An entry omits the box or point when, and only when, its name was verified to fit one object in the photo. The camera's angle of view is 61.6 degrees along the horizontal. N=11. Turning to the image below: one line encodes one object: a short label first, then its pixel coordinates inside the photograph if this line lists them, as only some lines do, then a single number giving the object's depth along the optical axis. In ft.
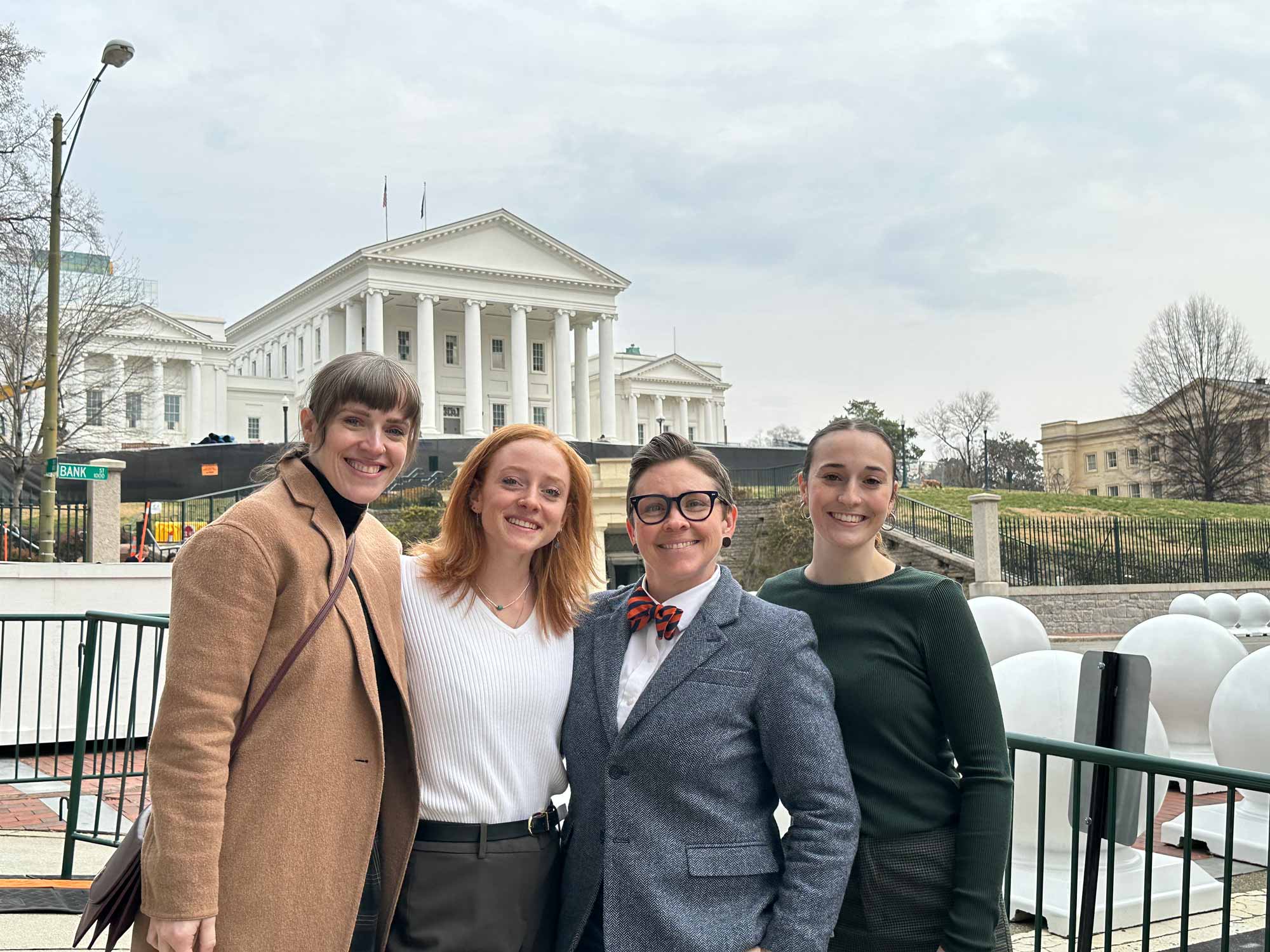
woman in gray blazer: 8.43
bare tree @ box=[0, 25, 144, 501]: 67.26
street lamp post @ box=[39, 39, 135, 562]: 54.19
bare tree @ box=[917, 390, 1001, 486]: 278.46
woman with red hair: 8.92
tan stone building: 287.28
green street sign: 46.44
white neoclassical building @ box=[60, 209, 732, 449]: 212.64
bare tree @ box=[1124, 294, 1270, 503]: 200.85
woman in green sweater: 8.77
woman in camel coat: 8.05
